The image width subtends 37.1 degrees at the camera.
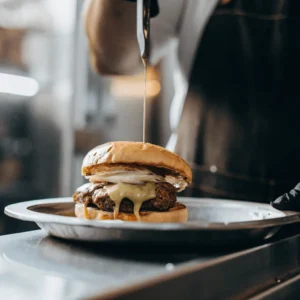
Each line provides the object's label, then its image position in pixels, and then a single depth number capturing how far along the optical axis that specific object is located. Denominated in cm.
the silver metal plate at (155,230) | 63
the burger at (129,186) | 92
